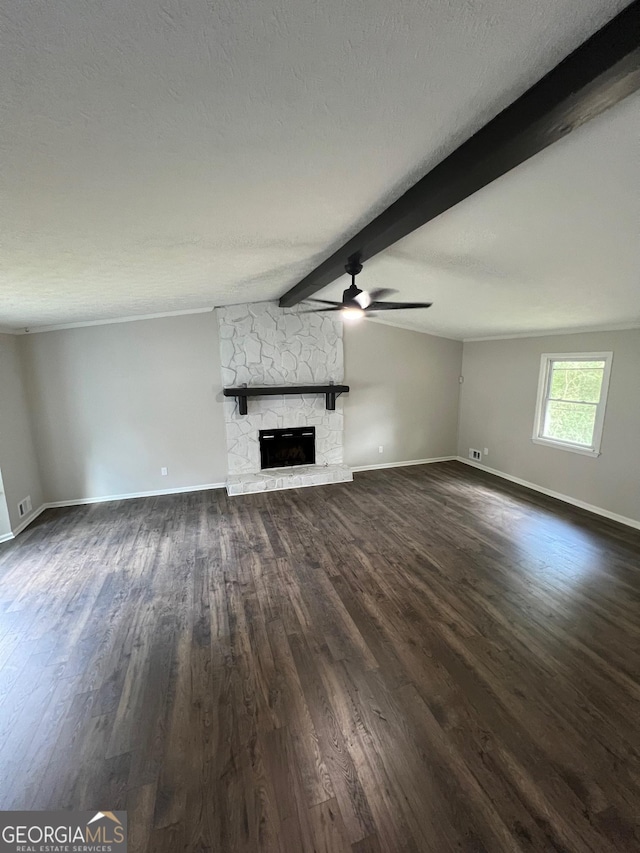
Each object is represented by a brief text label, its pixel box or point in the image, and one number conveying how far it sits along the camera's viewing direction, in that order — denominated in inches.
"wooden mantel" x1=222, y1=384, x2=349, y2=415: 204.8
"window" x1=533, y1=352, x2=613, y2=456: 172.7
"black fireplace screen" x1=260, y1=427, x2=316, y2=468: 224.8
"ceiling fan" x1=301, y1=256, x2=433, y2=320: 115.6
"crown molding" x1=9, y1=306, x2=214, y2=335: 175.6
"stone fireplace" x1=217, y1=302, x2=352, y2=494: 210.4
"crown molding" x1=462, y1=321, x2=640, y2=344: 157.8
